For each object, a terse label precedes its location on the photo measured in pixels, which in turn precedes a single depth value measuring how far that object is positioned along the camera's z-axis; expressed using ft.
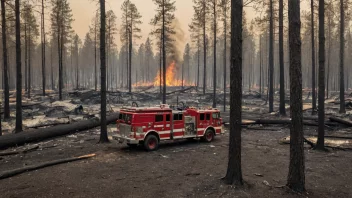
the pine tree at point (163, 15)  99.95
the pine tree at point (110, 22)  155.00
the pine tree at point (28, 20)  63.10
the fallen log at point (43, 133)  43.92
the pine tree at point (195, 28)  132.90
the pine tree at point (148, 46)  266.53
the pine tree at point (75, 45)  216.58
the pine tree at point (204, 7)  110.85
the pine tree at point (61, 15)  109.54
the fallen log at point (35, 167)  28.97
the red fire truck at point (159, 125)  41.52
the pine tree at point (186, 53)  260.62
